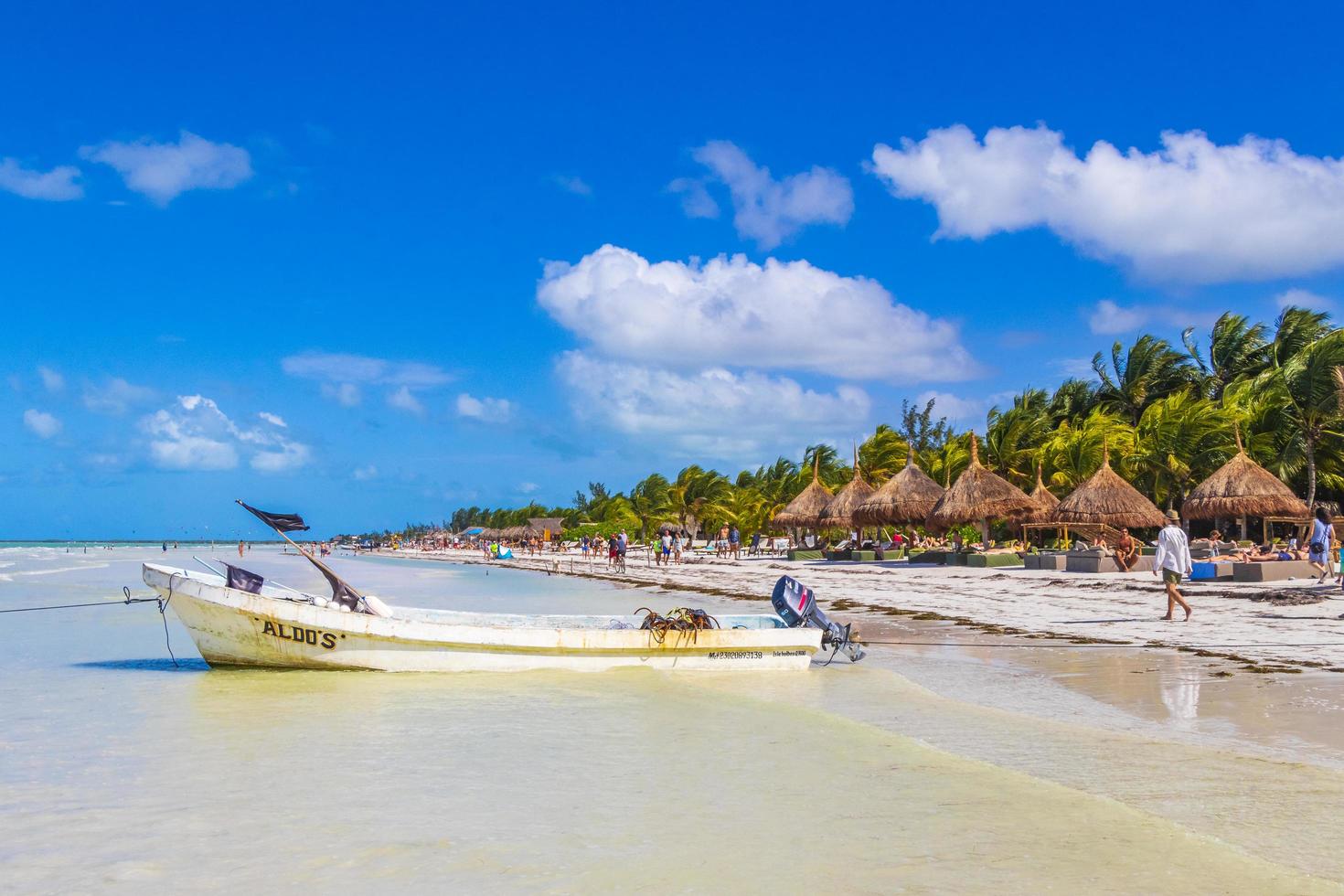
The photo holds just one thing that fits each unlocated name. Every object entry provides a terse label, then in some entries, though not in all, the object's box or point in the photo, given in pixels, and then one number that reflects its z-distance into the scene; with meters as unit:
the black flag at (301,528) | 12.22
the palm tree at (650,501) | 74.06
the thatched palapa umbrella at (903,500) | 34.97
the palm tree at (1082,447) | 36.91
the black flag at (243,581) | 11.89
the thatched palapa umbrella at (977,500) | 31.52
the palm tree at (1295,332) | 39.62
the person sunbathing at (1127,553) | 24.62
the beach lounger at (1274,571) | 19.78
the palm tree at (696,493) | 67.94
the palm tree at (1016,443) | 43.97
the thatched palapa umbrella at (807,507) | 40.91
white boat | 11.54
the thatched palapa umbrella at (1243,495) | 25.53
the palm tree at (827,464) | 58.84
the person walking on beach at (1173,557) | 14.40
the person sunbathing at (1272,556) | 21.30
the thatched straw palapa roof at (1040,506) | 31.91
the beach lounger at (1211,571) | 20.52
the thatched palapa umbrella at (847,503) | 38.00
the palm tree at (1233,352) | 43.88
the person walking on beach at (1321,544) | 18.53
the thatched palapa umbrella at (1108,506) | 27.89
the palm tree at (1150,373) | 46.97
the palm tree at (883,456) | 48.59
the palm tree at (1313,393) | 29.46
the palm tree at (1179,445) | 35.00
